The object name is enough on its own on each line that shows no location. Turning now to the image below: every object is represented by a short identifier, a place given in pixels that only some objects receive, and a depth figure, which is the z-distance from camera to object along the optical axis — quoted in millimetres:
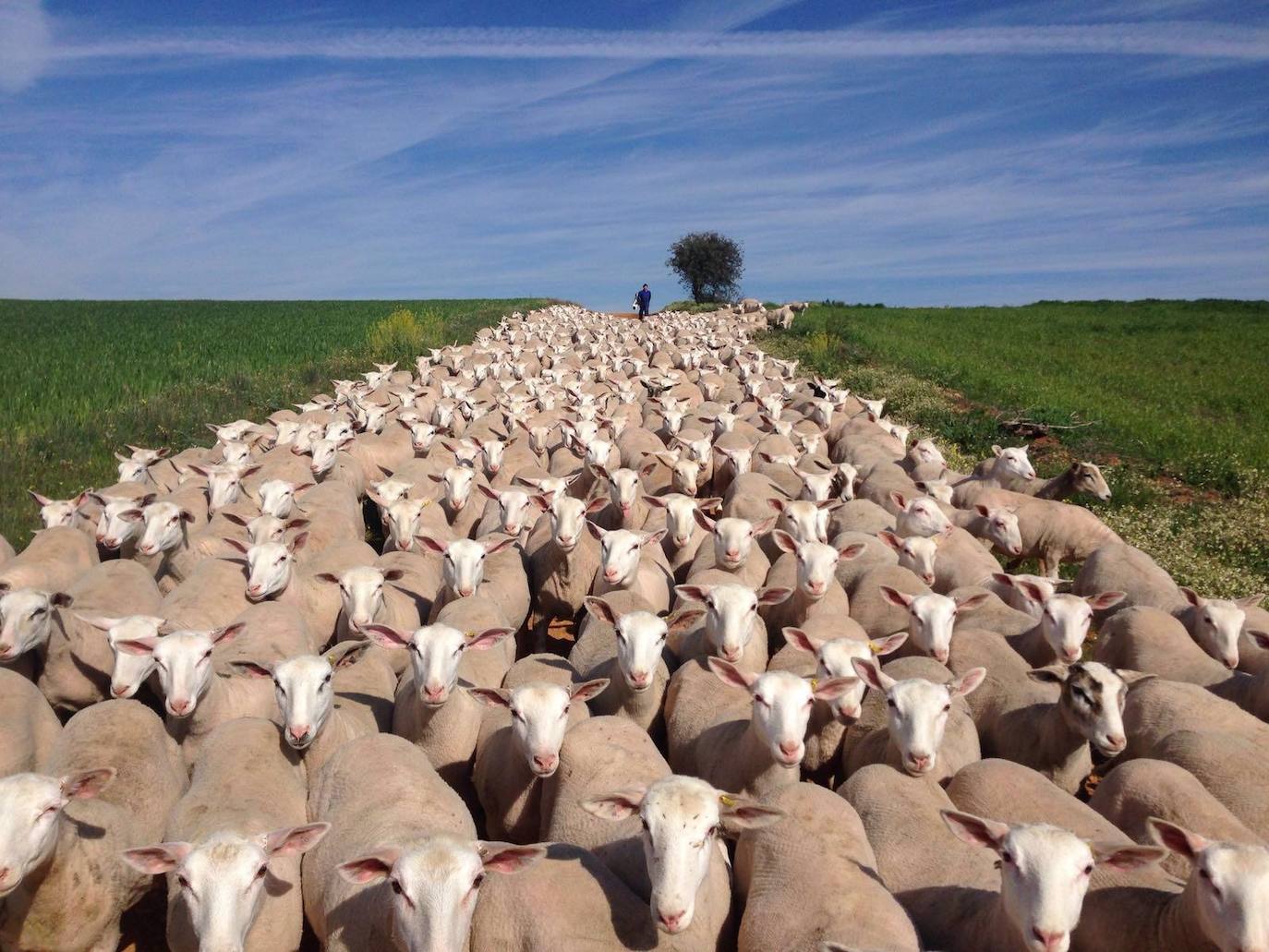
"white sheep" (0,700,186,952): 3771
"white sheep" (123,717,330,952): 3508
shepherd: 50556
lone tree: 83000
